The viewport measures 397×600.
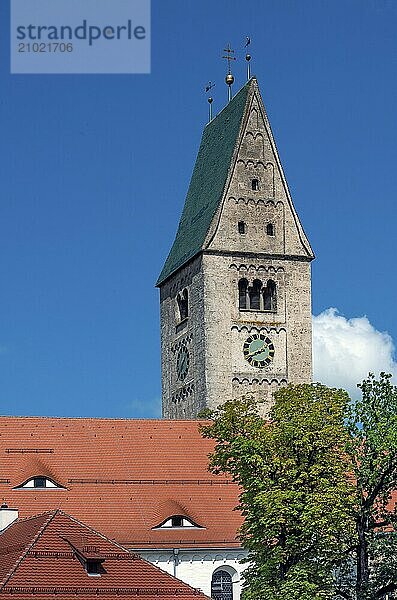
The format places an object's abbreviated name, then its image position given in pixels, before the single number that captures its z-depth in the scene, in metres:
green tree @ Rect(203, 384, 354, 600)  42.84
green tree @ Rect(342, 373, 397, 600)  43.19
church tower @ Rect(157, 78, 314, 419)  68.69
